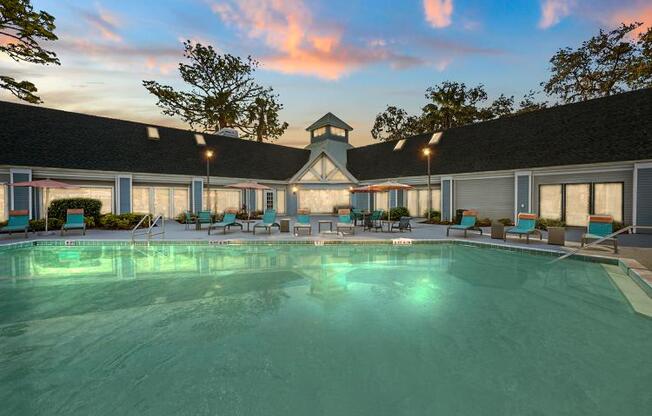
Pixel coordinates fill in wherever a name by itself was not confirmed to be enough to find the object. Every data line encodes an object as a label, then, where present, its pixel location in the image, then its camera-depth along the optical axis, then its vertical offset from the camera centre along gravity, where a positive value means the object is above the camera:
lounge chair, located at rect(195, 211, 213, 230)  15.96 -0.74
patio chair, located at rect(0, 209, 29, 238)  13.02 -0.71
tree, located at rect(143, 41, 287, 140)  36.22 +13.61
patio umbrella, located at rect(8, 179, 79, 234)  13.46 +0.97
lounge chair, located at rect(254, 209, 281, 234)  15.23 -0.72
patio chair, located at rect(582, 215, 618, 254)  10.06 -0.88
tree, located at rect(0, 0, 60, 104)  15.55 +9.26
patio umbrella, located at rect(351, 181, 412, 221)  15.63 +0.87
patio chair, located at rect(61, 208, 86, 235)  13.98 -0.77
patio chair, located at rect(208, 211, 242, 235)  14.80 -0.78
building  14.98 +2.46
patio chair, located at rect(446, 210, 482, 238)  13.17 -0.86
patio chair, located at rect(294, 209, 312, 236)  14.54 -0.80
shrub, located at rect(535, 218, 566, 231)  15.48 -1.08
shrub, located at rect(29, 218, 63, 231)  14.81 -0.97
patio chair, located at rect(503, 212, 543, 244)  11.41 -0.92
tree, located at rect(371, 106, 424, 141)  43.19 +11.96
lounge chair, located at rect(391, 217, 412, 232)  14.96 -1.06
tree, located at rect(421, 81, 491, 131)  34.69 +11.59
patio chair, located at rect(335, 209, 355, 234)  14.71 -0.95
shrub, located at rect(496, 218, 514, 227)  17.72 -1.15
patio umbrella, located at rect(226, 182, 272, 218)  16.36 +1.02
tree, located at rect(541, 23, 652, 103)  24.58 +12.45
